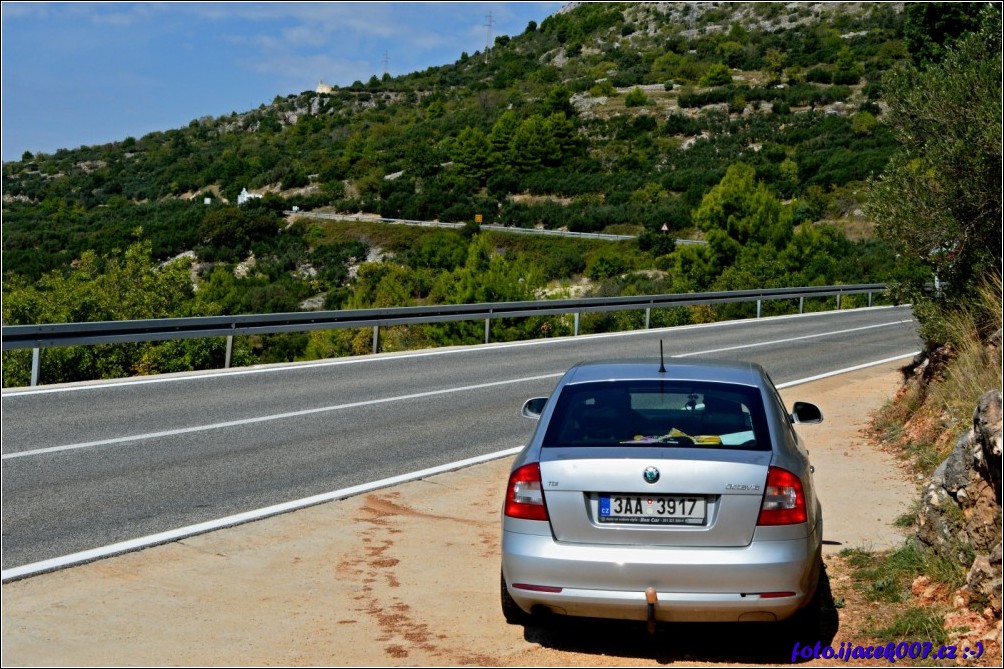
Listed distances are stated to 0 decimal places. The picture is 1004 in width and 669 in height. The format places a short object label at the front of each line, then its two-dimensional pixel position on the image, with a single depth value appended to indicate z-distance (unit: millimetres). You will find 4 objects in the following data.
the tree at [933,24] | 27078
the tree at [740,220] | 48594
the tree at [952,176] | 12461
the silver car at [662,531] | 5418
